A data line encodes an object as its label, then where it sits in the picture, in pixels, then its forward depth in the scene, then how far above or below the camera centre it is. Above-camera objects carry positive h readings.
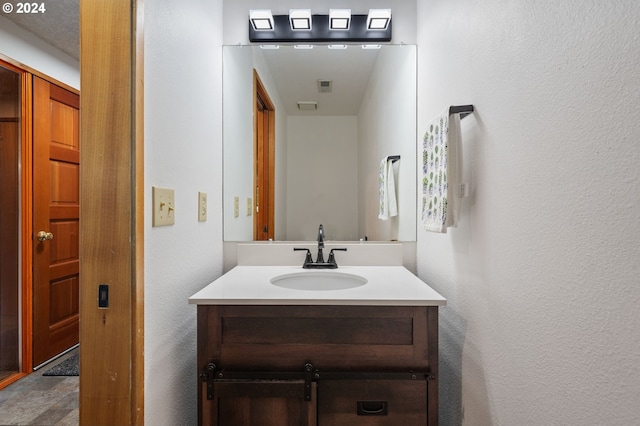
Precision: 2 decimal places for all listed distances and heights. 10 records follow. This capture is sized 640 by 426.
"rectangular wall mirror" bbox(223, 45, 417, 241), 1.66 +0.38
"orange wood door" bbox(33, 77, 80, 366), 2.24 -0.06
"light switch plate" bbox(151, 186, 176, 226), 0.98 +0.01
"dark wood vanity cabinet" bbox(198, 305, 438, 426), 1.02 -0.50
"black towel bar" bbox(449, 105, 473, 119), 1.04 +0.33
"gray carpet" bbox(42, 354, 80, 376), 2.20 -1.11
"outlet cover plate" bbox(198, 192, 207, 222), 1.37 +0.02
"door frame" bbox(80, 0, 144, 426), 0.84 +0.02
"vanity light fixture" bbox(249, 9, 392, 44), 1.62 +0.93
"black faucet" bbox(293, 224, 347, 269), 1.52 -0.25
